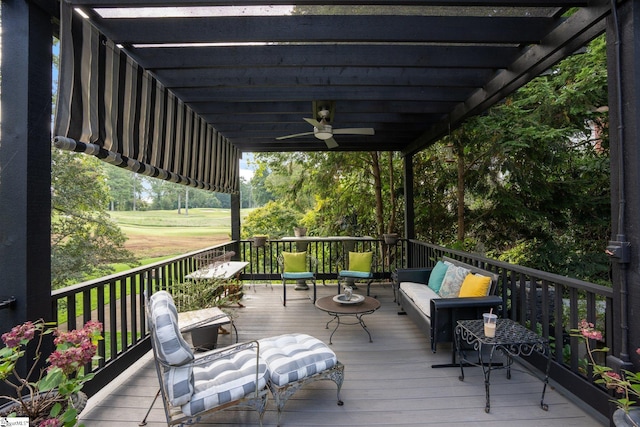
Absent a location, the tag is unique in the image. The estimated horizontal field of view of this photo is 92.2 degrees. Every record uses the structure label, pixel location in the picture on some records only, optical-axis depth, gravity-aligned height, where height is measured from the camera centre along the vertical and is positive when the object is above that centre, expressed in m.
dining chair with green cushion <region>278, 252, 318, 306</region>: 5.40 -0.97
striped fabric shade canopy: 2.18 +0.95
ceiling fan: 3.92 +1.07
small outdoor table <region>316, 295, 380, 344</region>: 3.52 -1.13
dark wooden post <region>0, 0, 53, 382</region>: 1.88 +0.36
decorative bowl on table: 3.75 -1.08
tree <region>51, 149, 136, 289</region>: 7.14 -0.14
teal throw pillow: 4.06 -0.86
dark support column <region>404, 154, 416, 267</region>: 6.29 +0.28
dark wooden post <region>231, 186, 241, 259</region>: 6.74 -0.17
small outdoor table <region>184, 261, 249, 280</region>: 3.79 -0.79
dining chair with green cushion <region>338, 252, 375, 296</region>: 5.41 -0.99
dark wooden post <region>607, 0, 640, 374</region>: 1.89 +0.20
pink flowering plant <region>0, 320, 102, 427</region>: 1.42 -0.77
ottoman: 2.24 -1.17
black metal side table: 2.36 -1.02
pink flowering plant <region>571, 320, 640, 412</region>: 1.67 -0.99
